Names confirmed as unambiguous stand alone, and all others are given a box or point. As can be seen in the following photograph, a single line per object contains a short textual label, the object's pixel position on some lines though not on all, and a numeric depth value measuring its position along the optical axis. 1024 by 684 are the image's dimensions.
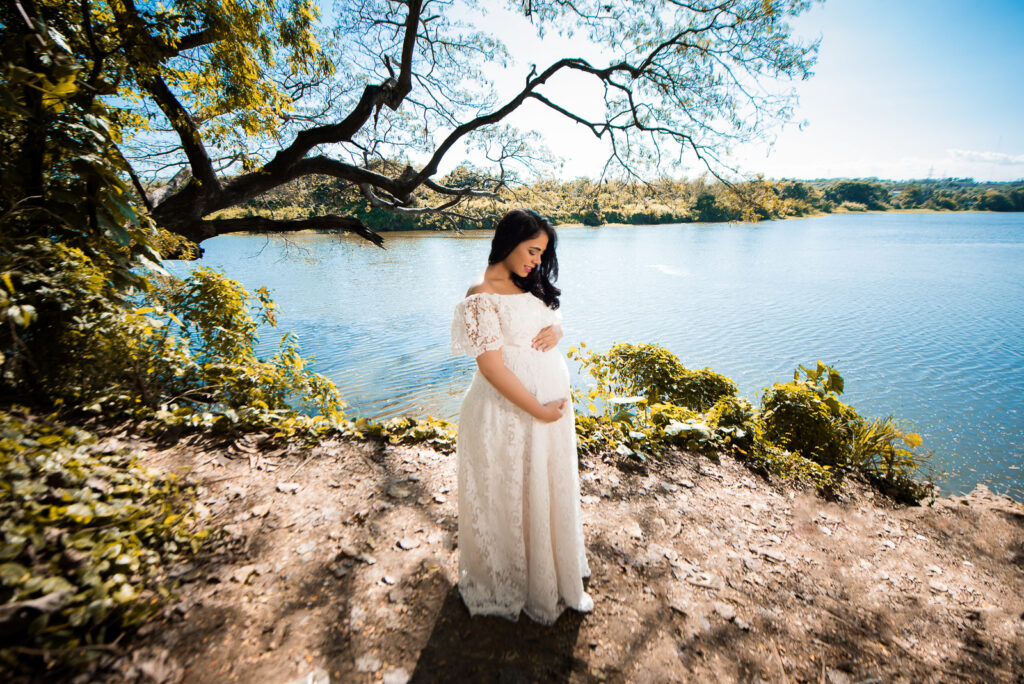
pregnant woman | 1.91
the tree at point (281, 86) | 4.09
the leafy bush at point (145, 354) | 3.13
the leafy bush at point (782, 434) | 4.12
